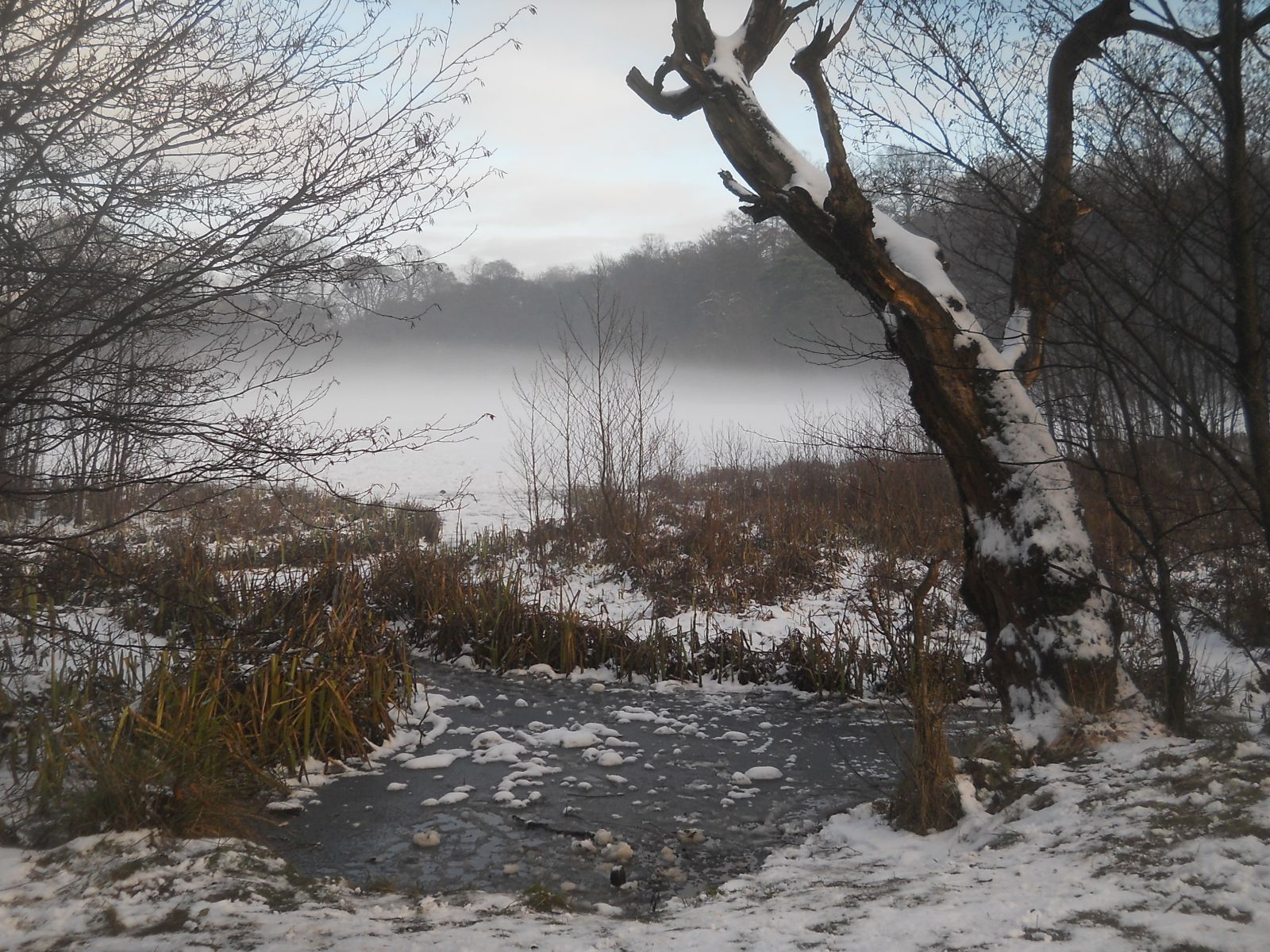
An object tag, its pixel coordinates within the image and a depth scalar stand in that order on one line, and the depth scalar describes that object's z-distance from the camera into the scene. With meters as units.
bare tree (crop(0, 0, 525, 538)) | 3.50
